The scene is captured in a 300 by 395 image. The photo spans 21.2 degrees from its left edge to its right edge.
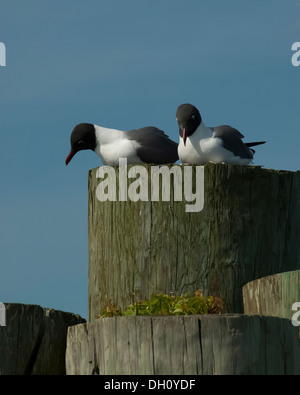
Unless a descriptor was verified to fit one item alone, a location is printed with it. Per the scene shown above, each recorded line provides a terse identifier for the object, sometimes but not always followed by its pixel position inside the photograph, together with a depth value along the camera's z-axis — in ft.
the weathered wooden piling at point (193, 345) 18.06
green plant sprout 21.83
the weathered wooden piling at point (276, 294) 22.77
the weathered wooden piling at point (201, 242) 25.90
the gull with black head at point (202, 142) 30.76
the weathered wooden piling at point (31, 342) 23.63
